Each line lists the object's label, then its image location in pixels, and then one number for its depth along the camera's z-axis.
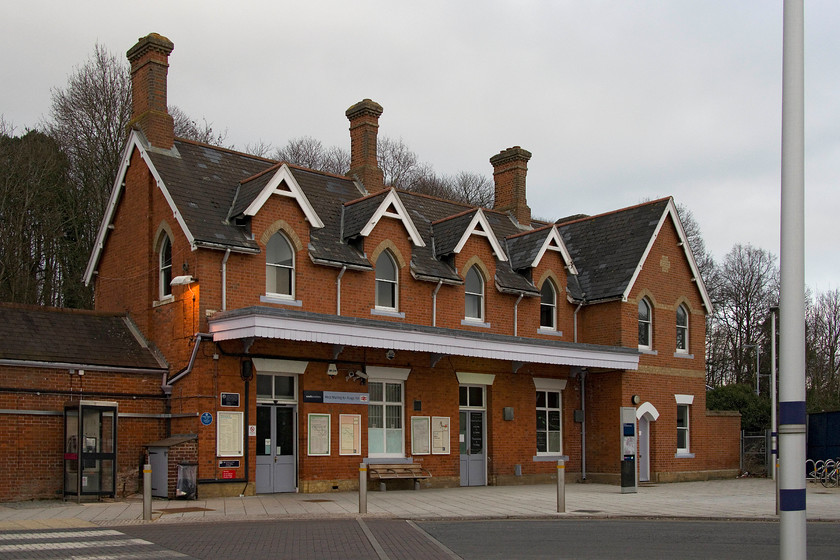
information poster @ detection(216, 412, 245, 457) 21.36
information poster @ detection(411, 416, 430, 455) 25.17
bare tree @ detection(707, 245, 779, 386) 55.88
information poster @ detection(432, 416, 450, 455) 25.59
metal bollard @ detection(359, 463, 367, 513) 17.66
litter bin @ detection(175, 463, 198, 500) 20.45
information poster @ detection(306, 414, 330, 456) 22.95
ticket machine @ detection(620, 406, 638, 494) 24.22
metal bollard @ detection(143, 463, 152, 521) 16.34
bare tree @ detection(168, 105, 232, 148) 42.66
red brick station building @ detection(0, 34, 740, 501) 21.00
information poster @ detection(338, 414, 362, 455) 23.53
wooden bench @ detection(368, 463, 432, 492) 23.52
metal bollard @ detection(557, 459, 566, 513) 18.62
